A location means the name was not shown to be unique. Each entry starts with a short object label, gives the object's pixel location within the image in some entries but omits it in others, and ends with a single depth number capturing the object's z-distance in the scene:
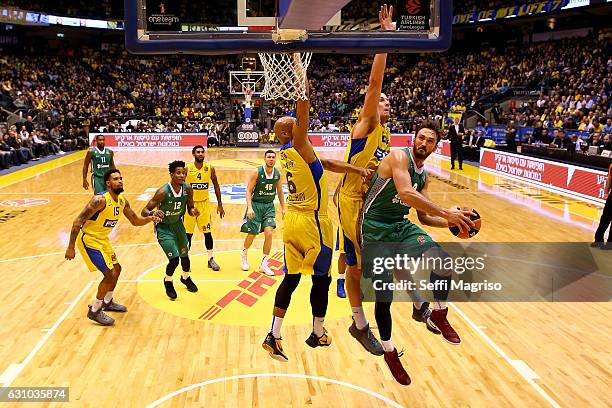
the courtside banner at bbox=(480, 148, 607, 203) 15.35
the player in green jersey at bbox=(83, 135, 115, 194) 11.52
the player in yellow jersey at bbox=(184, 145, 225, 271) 8.73
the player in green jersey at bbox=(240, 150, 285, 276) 8.73
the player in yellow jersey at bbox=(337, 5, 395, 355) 4.90
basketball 3.96
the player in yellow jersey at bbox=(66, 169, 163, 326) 6.89
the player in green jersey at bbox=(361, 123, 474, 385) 4.47
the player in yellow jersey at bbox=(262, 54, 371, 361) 4.90
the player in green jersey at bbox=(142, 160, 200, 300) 7.47
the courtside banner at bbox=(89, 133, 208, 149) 28.72
